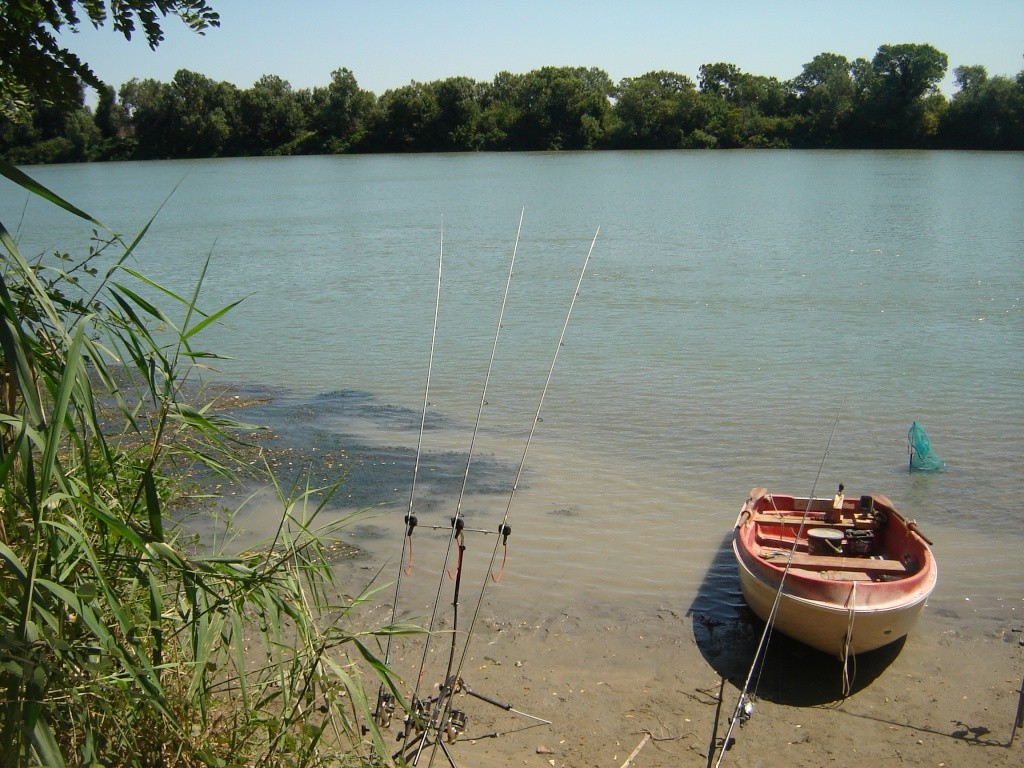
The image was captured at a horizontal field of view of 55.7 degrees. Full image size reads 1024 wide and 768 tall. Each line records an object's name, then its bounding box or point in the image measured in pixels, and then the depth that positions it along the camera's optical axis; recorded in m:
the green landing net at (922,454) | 10.37
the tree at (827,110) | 78.06
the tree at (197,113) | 77.44
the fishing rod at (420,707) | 4.02
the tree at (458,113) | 82.44
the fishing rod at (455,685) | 4.05
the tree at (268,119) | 80.31
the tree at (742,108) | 79.56
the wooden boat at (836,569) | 6.36
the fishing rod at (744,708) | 5.59
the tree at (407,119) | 82.44
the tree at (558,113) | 81.75
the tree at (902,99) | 74.56
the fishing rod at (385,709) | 4.16
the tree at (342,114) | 85.38
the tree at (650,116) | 80.19
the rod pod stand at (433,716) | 3.95
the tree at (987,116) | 67.11
